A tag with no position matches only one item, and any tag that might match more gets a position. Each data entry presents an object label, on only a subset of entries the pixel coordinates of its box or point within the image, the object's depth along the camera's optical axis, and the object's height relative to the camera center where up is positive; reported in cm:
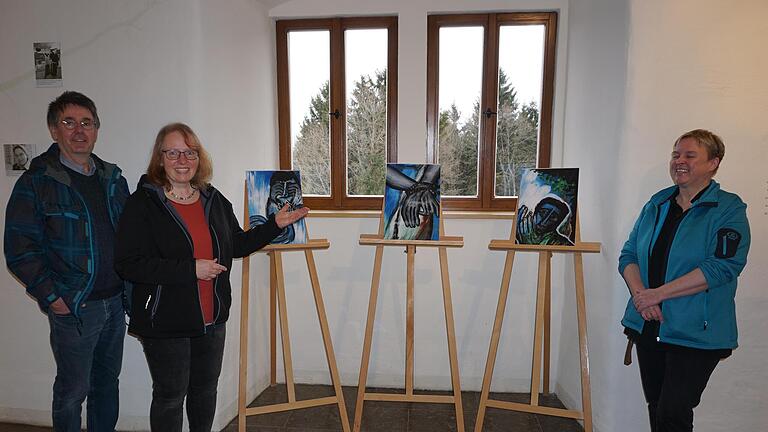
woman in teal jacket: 181 -48
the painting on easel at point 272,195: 273 -20
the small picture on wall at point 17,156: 265 +3
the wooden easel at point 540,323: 253 -93
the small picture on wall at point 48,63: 257 +56
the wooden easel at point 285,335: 265 -105
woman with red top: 182 -44
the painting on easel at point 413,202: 270 -24
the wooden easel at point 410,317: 267 -93
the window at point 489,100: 317 +45
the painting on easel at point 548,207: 257 -25
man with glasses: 194 -36
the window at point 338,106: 327 +42
